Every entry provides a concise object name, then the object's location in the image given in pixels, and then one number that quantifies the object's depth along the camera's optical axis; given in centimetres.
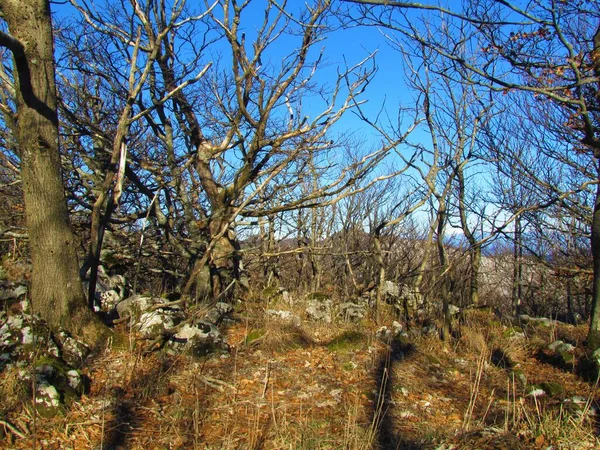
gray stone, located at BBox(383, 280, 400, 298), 671
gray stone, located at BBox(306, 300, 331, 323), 601
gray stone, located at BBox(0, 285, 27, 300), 485
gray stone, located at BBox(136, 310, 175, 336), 471
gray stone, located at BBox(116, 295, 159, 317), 504
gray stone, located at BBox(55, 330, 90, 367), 400
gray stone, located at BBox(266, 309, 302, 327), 563
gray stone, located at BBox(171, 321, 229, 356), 462
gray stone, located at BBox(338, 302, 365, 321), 619
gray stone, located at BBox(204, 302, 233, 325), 549
